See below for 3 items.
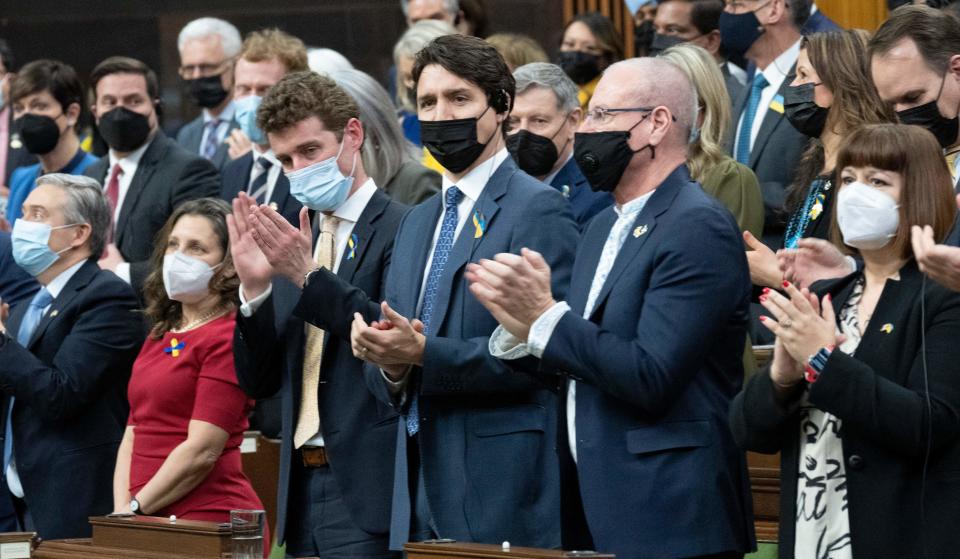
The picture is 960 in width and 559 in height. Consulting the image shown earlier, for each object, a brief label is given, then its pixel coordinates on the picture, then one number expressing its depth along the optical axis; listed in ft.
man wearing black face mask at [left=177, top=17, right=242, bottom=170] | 46.85
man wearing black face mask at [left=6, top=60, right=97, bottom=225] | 44.68
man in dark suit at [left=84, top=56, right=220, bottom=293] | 39.50
